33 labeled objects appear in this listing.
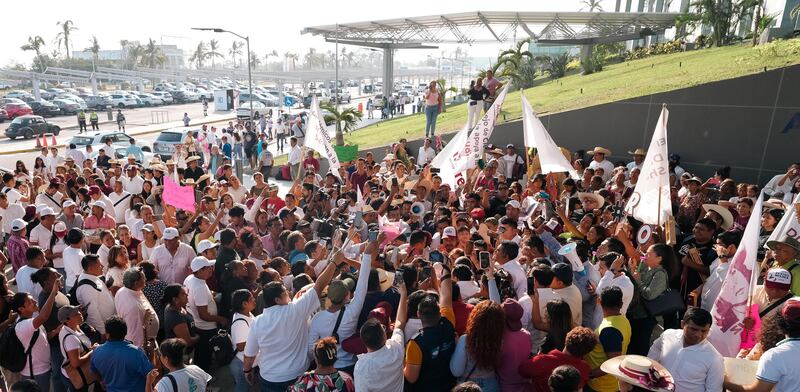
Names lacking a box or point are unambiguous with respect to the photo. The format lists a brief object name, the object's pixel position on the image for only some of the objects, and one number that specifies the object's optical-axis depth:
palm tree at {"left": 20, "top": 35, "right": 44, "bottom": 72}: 84.88
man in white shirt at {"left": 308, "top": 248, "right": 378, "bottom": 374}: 4.45
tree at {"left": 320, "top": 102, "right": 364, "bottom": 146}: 21.13
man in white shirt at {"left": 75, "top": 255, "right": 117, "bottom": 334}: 5.26
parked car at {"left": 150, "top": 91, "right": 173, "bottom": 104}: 60.36
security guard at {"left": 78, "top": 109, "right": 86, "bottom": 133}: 34.00
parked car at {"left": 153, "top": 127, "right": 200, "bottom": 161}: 22.62
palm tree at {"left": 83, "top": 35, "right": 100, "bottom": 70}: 91.84
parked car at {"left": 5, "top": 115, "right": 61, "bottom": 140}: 31.20
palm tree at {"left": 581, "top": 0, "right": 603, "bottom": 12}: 78.70
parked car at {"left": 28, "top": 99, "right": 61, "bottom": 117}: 43.41
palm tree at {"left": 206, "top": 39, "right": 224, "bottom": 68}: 147.62
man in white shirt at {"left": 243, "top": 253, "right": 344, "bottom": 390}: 4.38
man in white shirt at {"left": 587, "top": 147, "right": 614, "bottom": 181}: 10.90
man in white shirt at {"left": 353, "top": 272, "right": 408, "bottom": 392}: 3.74
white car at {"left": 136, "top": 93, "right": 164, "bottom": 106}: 57.00
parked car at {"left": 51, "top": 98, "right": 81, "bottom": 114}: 45.72
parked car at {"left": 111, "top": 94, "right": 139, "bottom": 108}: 52.85
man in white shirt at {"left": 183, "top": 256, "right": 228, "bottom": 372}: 5.37
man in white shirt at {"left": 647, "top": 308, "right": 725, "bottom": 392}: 3.73
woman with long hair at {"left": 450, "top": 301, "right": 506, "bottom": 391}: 3.84
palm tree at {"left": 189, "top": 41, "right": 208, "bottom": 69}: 140.75
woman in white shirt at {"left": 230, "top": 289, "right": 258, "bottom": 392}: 4.82
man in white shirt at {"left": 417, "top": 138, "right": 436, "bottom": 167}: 14.30
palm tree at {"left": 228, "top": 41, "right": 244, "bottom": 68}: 170.40
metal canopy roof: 29.39
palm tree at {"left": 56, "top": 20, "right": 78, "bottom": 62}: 104.50
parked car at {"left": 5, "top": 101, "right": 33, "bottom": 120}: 39.31
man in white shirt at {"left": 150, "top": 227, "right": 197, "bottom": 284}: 6.36
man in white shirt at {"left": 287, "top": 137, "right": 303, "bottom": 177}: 15.18
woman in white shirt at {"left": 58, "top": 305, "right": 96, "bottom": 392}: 4.44
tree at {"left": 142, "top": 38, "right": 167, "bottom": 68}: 110.01
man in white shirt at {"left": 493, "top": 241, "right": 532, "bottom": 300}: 5.31
